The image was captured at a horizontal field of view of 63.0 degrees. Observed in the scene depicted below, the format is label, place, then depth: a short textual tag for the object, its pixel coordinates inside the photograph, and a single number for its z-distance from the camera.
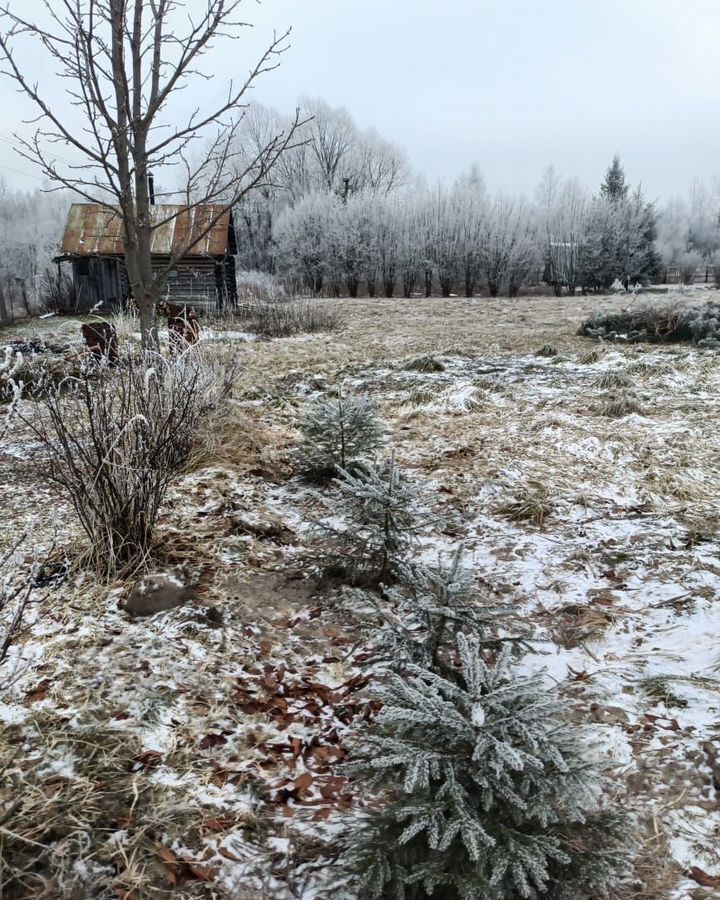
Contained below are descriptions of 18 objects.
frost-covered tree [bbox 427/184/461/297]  32.59
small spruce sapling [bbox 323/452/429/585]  2.98
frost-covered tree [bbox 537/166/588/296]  33.22
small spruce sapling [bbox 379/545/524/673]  2.26
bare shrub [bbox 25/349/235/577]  2.91
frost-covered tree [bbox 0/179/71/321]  36.81
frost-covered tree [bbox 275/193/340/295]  32.56
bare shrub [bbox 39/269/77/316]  20.19
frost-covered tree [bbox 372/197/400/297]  32.31
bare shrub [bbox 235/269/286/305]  17.78
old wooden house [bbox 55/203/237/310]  18.06
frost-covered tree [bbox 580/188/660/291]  33.28
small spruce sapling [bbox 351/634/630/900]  1.44
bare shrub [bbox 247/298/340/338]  13.52
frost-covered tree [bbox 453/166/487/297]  32.56
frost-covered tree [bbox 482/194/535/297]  32.28
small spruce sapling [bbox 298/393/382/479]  4.12
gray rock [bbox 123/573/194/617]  2.76
